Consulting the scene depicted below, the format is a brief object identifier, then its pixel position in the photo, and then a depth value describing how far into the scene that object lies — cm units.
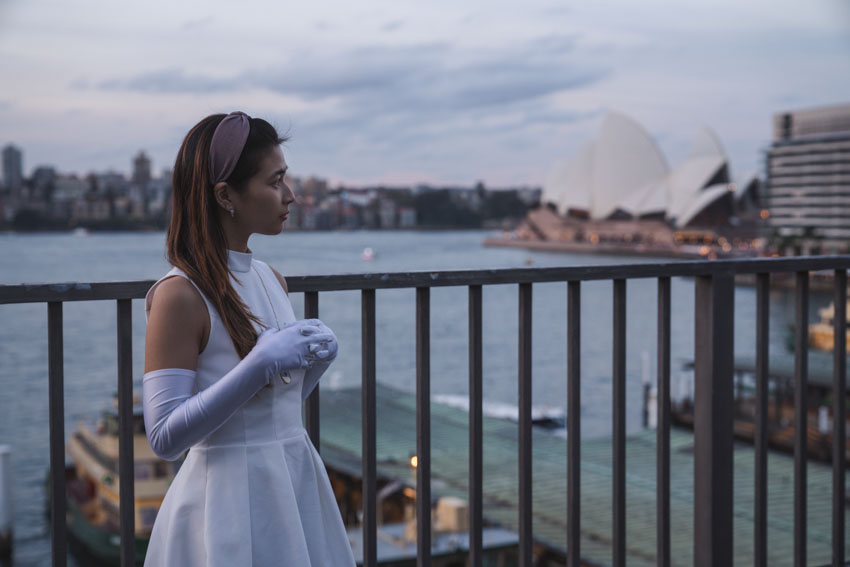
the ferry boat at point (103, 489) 1562
